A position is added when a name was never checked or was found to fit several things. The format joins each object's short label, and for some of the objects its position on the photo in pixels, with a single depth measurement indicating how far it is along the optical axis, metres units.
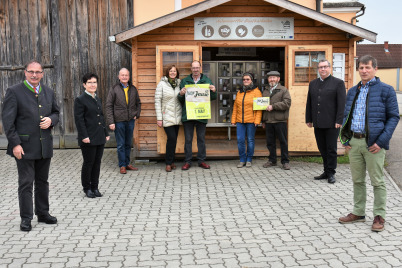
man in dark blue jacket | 5.61
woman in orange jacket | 9.66
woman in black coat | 7.18
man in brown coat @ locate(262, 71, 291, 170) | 9.52
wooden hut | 10.16
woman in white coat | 9.56
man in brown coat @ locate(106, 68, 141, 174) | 9.29
